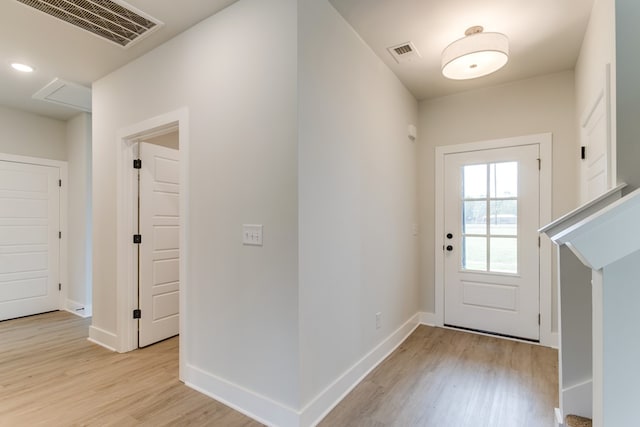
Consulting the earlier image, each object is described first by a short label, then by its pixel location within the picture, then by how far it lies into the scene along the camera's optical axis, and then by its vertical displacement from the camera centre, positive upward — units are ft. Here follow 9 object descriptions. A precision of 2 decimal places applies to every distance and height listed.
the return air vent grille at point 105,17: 6.73 +4.53
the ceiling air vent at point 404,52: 8.61 +4.56
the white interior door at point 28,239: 13.00 -1.09
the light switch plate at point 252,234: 6.45 -0.44
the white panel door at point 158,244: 9.95 -1.02
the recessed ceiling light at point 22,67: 9.49 +4.53
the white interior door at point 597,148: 5.88 +1.38
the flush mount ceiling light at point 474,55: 7.15 +3.68
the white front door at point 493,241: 10.48 -1.02
